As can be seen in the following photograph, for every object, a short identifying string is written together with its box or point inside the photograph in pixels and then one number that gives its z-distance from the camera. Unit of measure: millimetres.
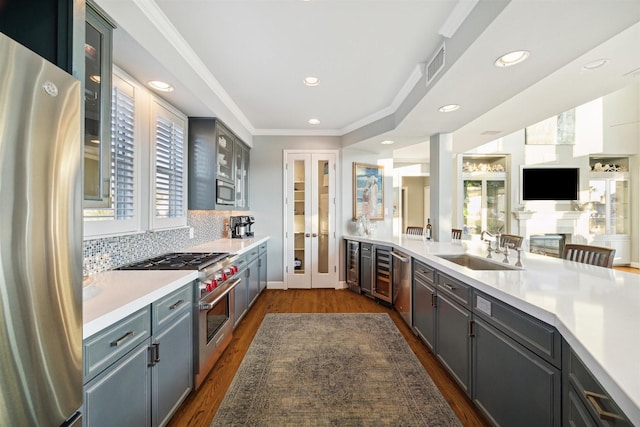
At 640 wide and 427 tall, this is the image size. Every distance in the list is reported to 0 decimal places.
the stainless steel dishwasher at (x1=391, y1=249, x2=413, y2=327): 2990
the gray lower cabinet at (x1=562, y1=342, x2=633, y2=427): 783
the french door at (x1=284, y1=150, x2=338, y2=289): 4555
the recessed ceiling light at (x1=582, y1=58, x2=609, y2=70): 2020
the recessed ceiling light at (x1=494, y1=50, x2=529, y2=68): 1674
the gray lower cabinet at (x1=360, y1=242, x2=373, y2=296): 3986
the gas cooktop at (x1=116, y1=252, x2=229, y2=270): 1946
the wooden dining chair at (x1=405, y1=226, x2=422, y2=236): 4902
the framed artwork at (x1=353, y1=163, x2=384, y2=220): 4629
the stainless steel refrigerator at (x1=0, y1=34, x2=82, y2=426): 660
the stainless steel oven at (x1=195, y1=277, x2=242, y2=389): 1965
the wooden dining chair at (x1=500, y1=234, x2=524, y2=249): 2533
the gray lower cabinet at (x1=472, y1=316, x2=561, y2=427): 1174
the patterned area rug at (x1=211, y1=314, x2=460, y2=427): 1731
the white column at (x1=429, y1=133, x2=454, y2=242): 3662
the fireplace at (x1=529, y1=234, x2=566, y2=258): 6676
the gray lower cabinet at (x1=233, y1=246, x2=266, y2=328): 2933
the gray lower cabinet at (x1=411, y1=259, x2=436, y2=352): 2383
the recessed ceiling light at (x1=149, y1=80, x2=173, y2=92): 2137
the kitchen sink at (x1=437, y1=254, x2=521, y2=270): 2201
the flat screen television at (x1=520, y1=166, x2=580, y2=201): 6582
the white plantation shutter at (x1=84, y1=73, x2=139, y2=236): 1815
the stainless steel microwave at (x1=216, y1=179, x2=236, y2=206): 3055
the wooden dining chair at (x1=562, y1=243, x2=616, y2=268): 2156
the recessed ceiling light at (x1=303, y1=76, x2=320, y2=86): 2762
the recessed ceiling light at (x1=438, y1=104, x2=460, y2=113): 2603
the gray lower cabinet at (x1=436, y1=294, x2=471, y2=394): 1824
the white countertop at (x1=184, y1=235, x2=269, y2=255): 2890
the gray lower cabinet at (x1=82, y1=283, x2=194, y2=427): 1076
